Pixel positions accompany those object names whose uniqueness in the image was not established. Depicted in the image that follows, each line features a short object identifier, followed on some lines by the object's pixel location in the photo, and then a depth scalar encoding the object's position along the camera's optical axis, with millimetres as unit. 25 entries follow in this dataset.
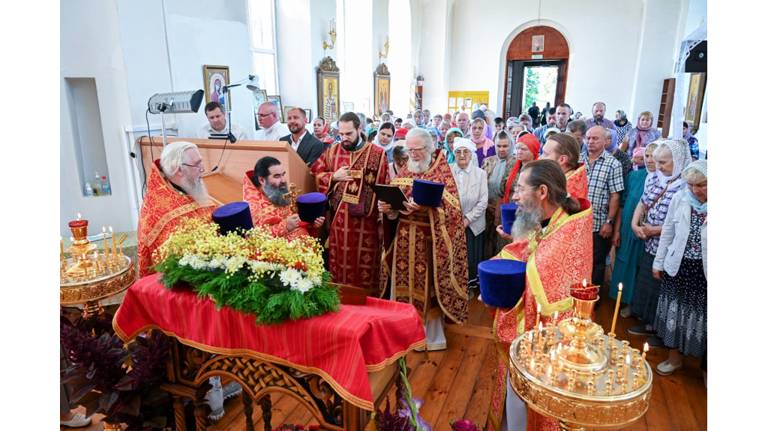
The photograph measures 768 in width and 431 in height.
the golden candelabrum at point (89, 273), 2479
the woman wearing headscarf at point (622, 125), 9148
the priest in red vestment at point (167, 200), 2668
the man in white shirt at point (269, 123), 5328
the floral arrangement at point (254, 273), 1639
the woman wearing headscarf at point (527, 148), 3857
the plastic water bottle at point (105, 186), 5453
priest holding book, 3609
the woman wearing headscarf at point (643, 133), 7984
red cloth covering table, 1571
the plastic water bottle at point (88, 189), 5410
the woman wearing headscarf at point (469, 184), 4355
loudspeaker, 6871
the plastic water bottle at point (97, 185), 5441
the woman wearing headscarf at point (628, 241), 4059
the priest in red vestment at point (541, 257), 1964
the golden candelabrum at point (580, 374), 1248
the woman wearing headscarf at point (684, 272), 2955
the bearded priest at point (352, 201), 3846
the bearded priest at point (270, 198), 3021
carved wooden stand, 1695
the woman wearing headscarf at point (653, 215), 3465
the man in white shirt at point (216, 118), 4969
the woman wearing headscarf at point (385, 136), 6727
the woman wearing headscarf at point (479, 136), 6718
